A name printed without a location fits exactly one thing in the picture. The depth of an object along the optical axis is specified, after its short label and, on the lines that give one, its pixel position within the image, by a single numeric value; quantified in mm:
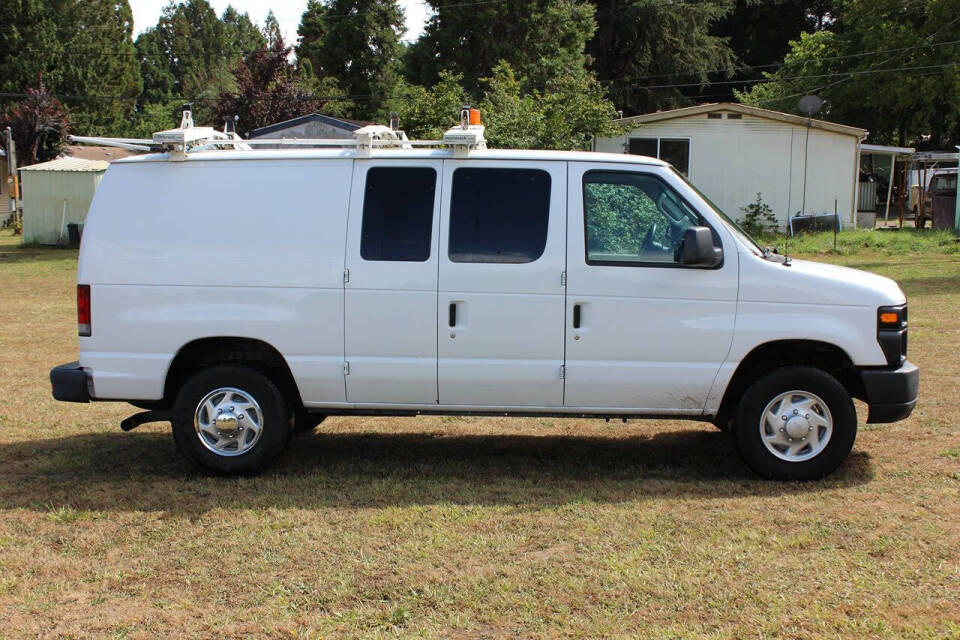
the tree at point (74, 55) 50594
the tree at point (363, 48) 45125
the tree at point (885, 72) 36312
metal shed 27328
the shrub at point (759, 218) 27406
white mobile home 27156
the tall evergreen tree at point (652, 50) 45594
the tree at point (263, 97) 31844
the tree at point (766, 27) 56344
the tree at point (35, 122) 42344
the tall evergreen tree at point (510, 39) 39281
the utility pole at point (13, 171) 37062
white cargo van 6074
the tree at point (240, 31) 91700
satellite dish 26000
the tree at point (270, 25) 89700
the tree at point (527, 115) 23844
